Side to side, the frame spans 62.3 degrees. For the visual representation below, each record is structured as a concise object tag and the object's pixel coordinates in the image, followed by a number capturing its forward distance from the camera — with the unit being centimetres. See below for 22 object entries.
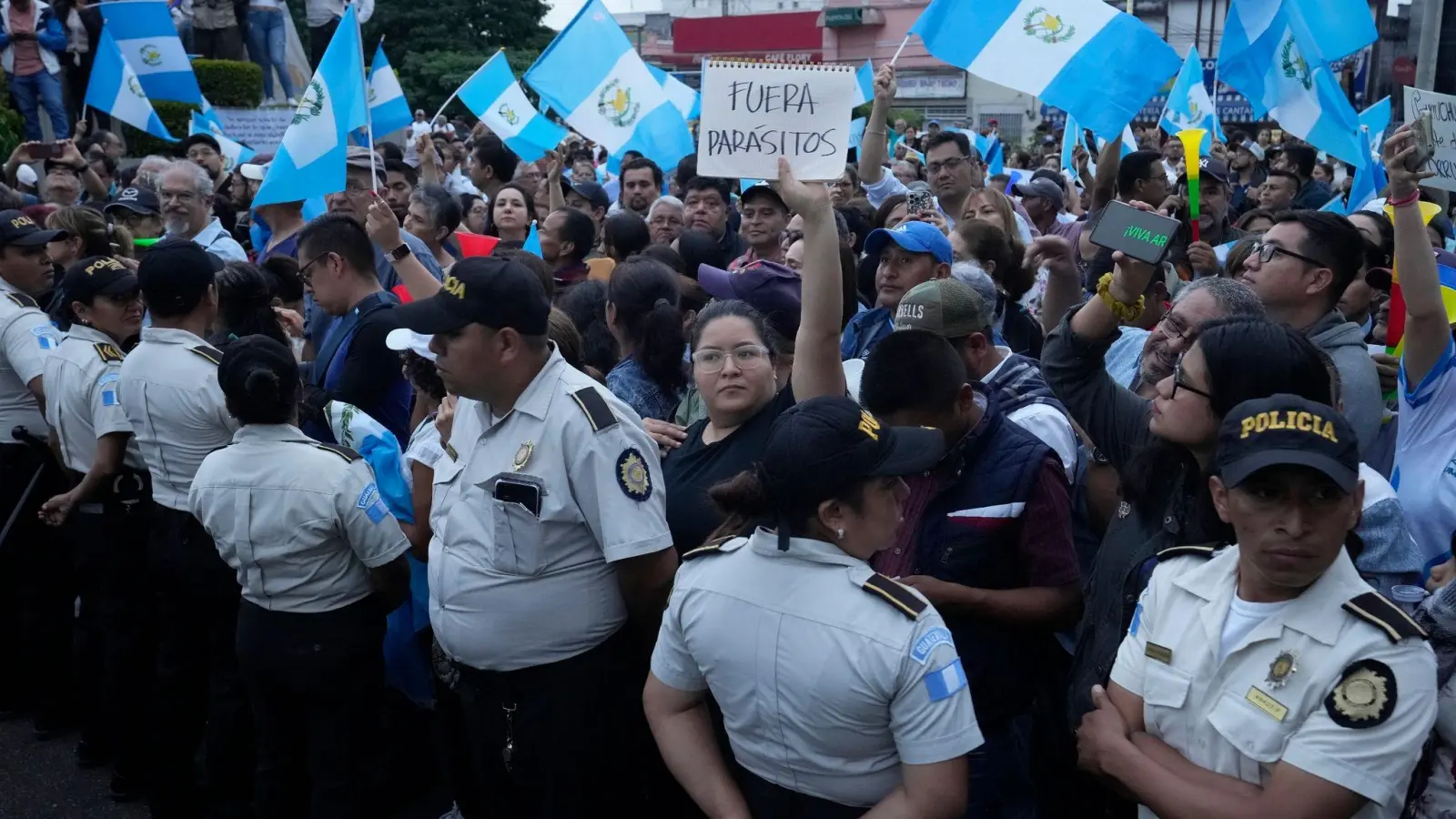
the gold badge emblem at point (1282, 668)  214
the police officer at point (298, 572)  377
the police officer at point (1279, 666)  205
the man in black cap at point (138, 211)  746
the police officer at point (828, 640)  229
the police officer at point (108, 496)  477
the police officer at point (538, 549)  317
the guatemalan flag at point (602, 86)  845
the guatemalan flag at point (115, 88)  928
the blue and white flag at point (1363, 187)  687
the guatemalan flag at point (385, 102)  902
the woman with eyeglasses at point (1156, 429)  272
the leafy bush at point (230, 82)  1495
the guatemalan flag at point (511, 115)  934
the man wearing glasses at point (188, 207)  745
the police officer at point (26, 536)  539
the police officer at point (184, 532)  428
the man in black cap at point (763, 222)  670
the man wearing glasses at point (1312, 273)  397
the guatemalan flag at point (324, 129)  614
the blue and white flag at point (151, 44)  1018
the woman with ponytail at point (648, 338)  421
